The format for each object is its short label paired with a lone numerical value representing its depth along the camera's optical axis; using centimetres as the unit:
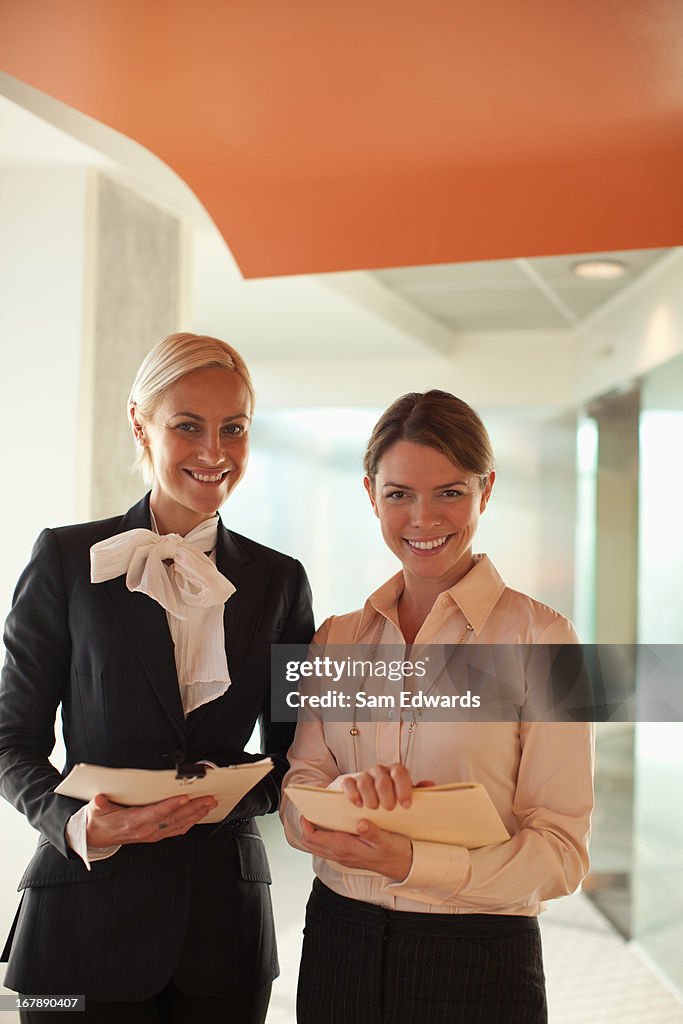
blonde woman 185
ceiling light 281
